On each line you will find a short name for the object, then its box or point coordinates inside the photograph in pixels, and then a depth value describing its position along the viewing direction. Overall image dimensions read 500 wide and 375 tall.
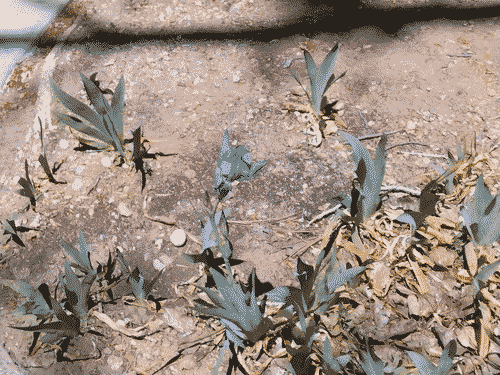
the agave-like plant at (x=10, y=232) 1.18
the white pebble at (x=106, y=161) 1.36
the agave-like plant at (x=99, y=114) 1.14
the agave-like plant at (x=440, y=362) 0.77
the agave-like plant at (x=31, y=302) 0.99
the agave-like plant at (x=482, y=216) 0.96
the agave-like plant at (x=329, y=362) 0.84
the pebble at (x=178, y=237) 1.17
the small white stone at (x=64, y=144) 1.42
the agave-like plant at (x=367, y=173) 1.00
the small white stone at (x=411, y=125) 1.36
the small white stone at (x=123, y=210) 1.24
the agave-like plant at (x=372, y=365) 0.80
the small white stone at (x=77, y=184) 1.32
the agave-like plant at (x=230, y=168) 0.70
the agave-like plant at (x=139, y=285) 0.98
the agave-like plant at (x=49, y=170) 1.22
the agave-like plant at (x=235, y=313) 0.84
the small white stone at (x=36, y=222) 1.25
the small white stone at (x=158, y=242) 1.18
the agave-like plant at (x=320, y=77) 1.21
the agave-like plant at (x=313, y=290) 0.86
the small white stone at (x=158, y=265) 1.14
